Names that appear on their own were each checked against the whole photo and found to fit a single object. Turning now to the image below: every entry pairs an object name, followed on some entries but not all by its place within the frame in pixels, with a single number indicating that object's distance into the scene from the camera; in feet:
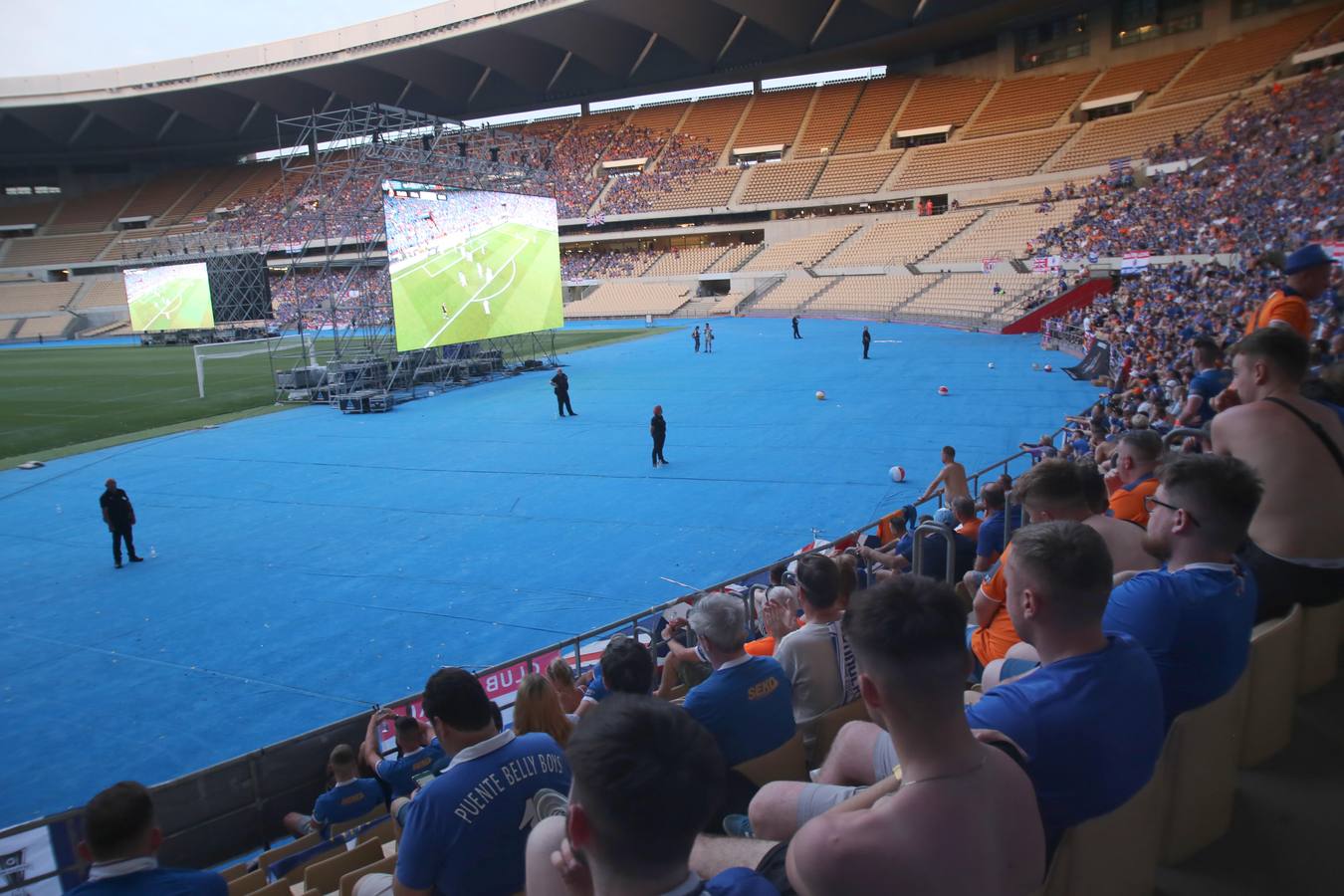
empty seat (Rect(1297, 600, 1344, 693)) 13.02
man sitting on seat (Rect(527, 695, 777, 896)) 5.43
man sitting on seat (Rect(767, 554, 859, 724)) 13.43
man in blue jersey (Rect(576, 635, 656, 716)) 13.29
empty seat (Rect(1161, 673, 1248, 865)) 9.57
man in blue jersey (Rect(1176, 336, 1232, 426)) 25.86
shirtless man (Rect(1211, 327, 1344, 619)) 12.26
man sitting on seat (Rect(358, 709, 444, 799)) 17.48
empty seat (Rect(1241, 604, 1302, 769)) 11.37
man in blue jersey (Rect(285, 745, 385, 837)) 16.97
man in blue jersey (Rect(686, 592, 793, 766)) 10.98
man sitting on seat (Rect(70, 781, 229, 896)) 9.43
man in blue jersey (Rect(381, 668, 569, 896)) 9.78
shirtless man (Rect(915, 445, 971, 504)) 35.70
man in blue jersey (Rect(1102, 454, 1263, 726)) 9.55
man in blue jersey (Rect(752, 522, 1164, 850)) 7.72
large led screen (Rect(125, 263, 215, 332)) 174.29
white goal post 148.56
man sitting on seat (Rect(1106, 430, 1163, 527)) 18.53
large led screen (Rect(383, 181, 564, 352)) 92.12
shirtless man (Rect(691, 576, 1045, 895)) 5.86
